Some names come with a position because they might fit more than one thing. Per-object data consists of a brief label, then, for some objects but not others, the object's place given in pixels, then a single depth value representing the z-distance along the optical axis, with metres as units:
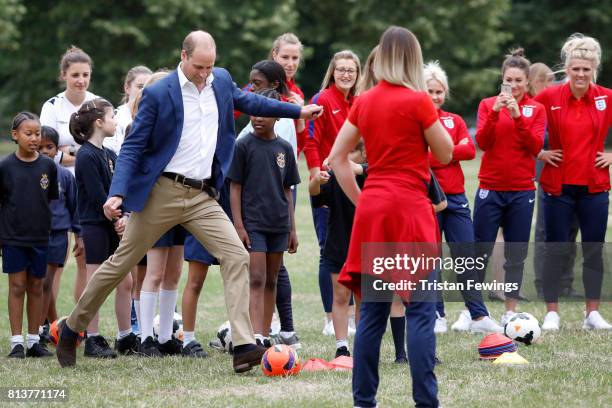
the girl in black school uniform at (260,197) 15.91
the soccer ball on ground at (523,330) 16.55
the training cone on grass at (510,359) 14.87
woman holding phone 18.72
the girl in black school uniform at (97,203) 16.17
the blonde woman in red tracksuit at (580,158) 18.77
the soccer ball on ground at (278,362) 14.01
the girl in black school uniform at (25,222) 16.37
